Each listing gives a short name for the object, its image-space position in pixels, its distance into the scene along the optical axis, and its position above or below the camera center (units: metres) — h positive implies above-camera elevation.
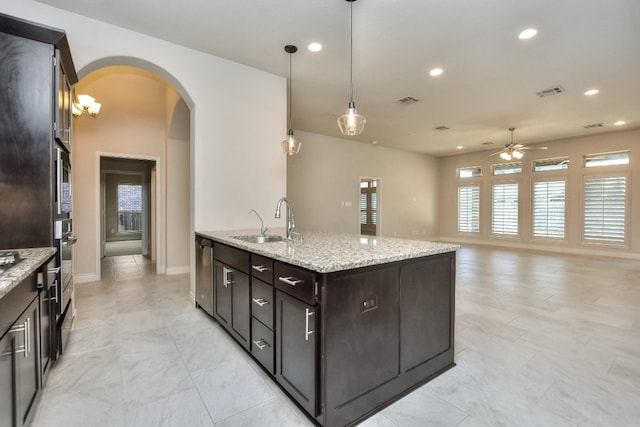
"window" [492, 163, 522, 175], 8.86 +1.21
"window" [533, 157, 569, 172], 8.02 +1.22
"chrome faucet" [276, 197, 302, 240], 2.81 -0.17
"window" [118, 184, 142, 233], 9.86 +0.02
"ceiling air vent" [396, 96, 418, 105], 5.04 +1.85
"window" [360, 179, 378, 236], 9.84 +0.07
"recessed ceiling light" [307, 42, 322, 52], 3.30 +1.80
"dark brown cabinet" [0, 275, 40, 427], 1.24 -0.72
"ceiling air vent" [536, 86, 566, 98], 4.55 +1.83
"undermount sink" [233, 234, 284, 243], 3.00 -0.31
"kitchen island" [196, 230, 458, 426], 1.58 -0.67
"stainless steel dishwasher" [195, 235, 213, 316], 3.04 -0.70
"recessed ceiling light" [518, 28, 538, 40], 3.04 +1.80
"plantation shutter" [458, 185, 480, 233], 9.80 -0.02
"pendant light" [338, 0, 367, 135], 2.71 +0.80
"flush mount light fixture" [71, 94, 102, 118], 3.70 +1.28
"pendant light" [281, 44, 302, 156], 3.57 +0.76
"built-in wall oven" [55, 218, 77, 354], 2.15 -0.57
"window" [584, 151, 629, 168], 7.16 +1.22
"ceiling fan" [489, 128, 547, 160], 6.38 +1.24
